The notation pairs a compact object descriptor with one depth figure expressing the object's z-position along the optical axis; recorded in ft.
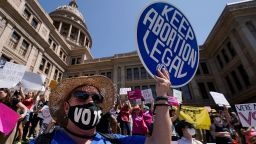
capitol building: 73.05
